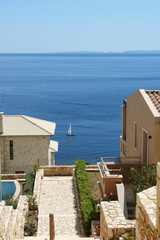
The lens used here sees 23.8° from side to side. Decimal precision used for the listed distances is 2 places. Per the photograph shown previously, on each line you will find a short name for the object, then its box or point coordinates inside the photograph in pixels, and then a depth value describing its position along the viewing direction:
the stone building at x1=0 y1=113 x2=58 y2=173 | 28.78
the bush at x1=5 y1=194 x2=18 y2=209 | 15.73
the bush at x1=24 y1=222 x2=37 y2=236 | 14.31
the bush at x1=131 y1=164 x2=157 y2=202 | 11.76
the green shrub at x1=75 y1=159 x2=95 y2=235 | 14.51
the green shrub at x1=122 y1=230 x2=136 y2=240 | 8.03
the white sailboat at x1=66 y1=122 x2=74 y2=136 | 75.62
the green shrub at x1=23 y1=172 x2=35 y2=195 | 20.36
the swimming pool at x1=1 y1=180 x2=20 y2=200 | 20.73
